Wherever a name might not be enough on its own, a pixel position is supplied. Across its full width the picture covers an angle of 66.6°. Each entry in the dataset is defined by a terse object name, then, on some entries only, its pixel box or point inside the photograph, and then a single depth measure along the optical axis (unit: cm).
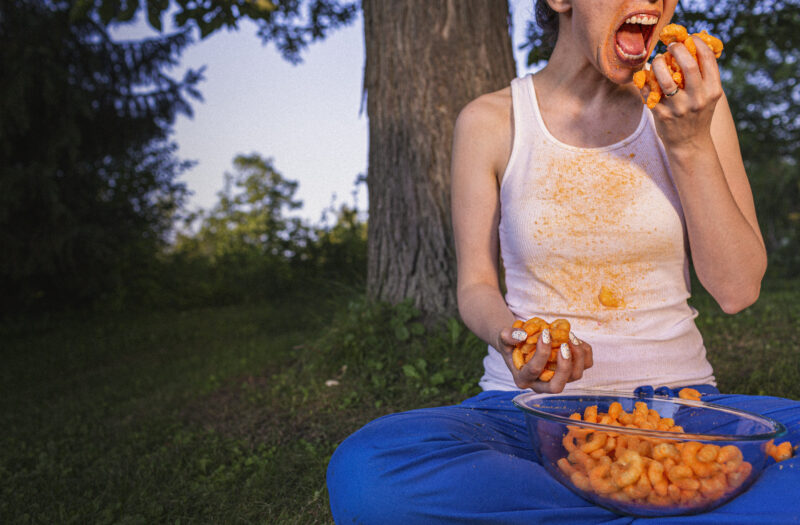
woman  112
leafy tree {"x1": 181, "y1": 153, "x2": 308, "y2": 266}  827
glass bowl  98
